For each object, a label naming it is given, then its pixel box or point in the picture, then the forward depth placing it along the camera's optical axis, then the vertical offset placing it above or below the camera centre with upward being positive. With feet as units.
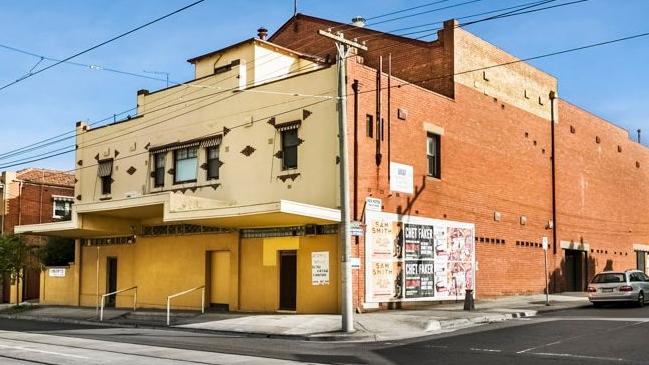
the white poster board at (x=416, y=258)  78.48 -1.92
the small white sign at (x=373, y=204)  77.39 +4.21
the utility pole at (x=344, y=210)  59.36 +2.75
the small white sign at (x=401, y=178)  81.76 +7.62
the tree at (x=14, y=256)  104.42 -2.49
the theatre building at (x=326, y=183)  77.82 +7.79
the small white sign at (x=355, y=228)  63.87 +1.26
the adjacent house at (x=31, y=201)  134.00 +7.67
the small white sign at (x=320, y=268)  75.56 -2.86
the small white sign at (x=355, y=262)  66.95 -1.95
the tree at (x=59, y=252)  117.78 -2.08
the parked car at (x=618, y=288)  85.66 -5.52
